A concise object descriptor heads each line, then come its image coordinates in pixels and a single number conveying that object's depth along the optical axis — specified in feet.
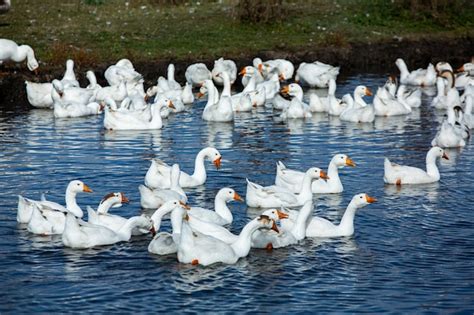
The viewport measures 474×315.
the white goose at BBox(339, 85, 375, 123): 79.46
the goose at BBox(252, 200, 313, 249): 45.42
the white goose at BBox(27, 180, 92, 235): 47.37
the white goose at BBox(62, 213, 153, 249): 45.03
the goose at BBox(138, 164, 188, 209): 51.62
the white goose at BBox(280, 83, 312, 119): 80.59
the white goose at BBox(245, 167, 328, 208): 52.11
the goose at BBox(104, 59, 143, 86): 88.38
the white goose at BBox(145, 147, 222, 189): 56.49
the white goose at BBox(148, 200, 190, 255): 43.86
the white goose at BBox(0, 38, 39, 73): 88.07
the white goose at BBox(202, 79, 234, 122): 79.20
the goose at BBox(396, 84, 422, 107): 86.84
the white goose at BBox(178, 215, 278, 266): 42.50
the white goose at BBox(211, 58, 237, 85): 93.83
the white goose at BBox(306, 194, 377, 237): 47.29
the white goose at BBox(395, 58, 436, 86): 99.91
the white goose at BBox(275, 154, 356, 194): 55.47
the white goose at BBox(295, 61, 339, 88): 96.51
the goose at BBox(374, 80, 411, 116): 82.89
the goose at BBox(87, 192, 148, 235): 47.14
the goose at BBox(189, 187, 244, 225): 48.32
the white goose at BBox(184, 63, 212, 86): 93.61
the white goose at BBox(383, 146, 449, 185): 57.57
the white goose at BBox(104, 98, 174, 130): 75.82
